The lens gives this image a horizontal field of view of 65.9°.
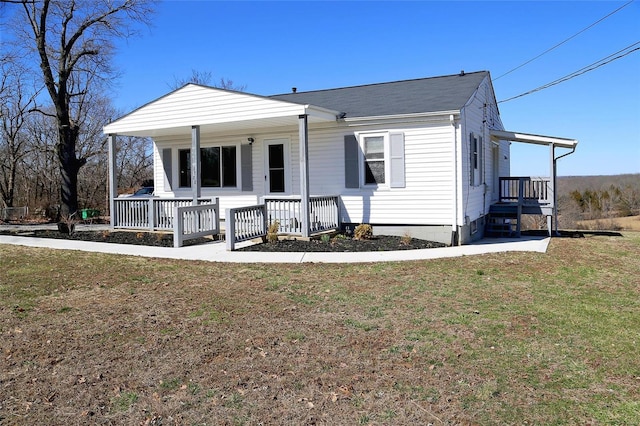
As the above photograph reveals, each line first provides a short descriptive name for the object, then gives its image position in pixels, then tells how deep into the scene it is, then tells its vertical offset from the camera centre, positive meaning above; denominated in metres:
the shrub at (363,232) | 11.99 -0.95
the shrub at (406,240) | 11.48 -1.12
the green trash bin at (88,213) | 19.12 -0.63
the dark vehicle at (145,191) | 20.75 +0.24
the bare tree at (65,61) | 15.27 +4.34
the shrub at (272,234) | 11.51 -0.92
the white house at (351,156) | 11.89 +1.03
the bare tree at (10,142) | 25.55 +3.09
